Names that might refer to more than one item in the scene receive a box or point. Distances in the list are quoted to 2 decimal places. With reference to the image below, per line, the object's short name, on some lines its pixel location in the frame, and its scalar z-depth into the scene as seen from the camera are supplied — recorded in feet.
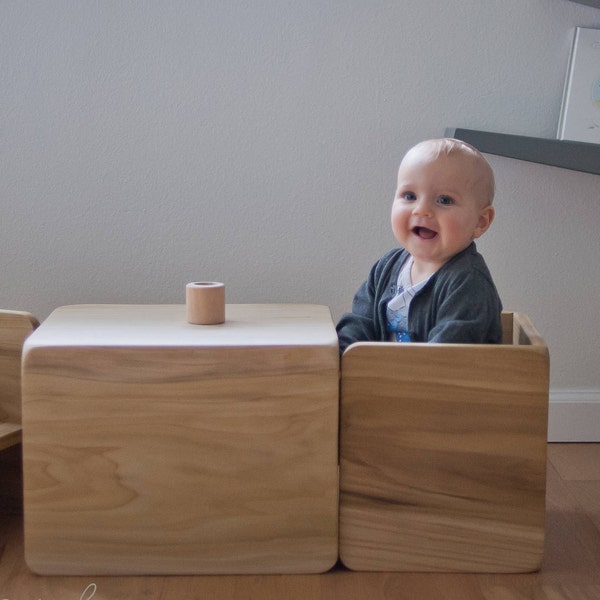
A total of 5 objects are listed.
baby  3.96
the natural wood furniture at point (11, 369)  4.21
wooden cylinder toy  4.01
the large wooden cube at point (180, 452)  3.64
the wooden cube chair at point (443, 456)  3.69
